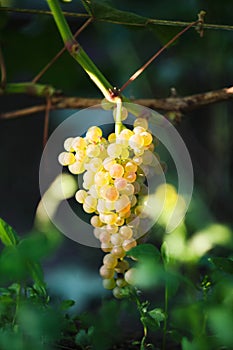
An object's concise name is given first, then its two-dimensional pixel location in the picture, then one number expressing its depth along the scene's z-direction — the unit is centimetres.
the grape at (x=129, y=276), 136
